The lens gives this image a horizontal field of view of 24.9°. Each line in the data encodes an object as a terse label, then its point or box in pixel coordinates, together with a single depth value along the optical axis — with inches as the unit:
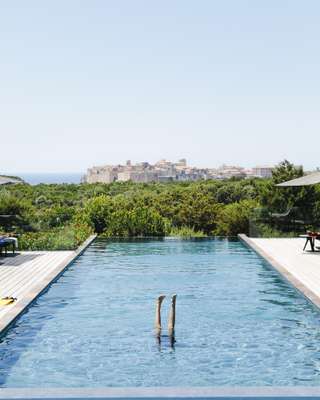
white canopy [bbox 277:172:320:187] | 657.5
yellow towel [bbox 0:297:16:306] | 396.6
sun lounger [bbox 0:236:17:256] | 625.9
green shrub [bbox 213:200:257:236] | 914.7
